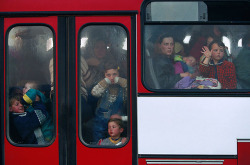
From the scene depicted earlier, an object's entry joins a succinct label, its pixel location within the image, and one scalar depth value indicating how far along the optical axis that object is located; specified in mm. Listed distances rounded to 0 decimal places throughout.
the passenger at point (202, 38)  7055
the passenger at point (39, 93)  7316
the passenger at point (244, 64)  7059
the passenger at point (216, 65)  7070
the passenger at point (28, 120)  7348
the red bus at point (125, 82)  6945
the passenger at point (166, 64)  7086
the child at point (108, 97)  7203
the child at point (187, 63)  7098
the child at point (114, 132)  7203
